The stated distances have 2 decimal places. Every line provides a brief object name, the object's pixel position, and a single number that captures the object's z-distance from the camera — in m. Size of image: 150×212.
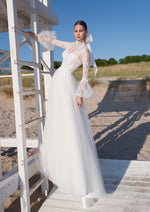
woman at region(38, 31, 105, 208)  1.95
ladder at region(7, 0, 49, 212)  1.92
